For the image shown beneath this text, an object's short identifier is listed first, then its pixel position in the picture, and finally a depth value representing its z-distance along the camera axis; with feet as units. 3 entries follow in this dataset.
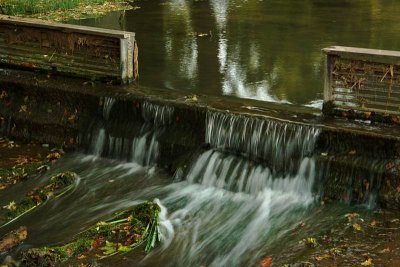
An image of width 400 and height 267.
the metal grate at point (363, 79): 28.43
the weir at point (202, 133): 27.78
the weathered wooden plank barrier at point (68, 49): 36.63
